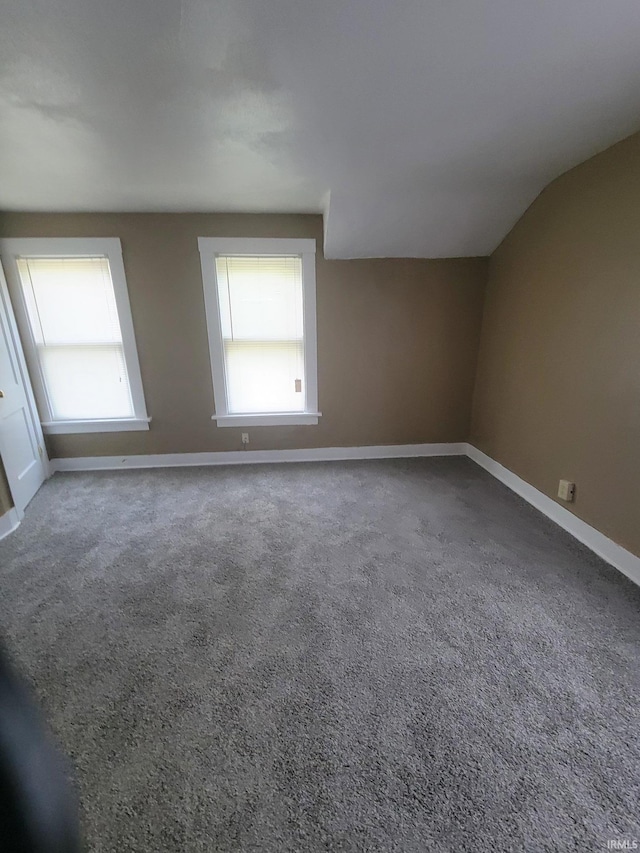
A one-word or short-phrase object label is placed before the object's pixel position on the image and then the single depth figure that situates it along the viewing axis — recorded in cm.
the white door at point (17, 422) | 271
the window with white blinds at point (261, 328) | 316
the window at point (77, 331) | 300
